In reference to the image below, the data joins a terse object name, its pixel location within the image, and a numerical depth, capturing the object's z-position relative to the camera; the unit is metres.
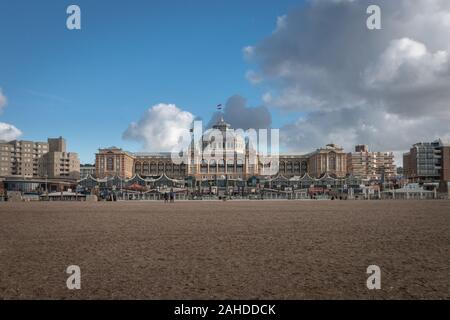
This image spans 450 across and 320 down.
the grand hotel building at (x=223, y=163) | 186.75
